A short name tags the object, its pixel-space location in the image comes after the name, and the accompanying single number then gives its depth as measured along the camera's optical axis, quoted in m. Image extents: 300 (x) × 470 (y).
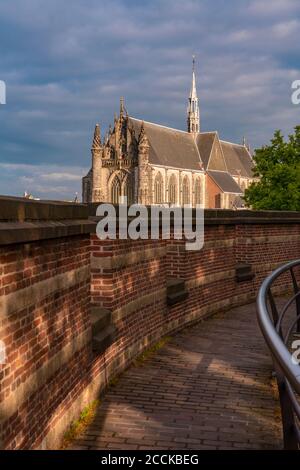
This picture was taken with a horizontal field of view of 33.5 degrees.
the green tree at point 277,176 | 40.62
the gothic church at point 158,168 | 79.28
